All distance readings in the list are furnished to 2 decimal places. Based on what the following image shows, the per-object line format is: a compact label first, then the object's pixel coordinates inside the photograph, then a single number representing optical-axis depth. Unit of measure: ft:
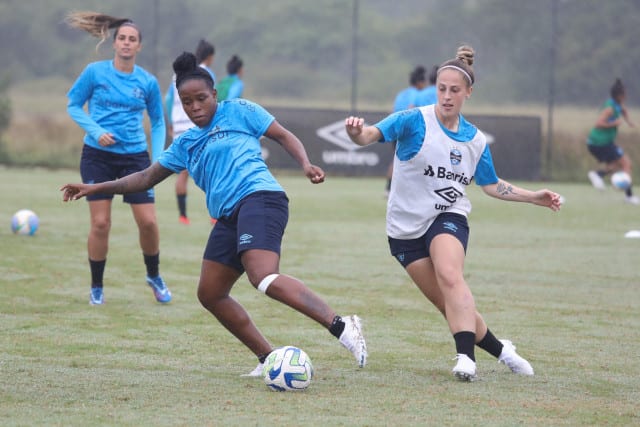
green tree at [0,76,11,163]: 161.06
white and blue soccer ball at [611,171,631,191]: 115.75
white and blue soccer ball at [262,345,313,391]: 34.55
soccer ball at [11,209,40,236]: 77.97
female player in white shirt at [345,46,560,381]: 36.91
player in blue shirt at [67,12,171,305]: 52.49
